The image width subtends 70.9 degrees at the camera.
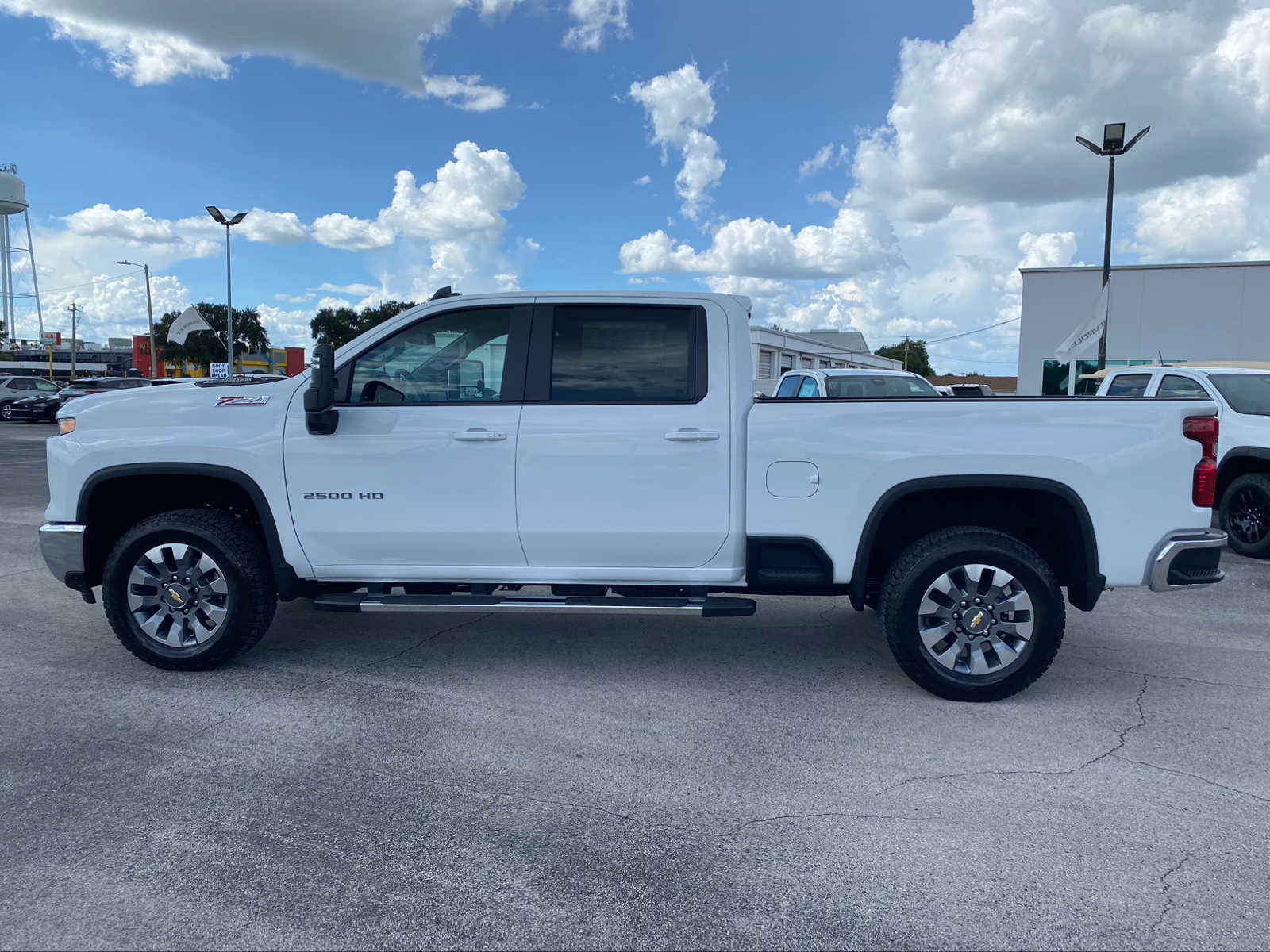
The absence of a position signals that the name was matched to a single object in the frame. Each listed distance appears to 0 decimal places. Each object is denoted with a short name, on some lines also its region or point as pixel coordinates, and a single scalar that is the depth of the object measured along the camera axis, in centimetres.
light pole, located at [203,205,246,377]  3291
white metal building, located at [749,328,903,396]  3975
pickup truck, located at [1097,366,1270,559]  836
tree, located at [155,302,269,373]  6788
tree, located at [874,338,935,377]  11475
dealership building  3117
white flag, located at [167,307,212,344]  3006
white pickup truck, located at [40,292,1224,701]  434
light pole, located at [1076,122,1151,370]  1808
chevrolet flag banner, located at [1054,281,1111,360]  1585
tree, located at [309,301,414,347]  6391
